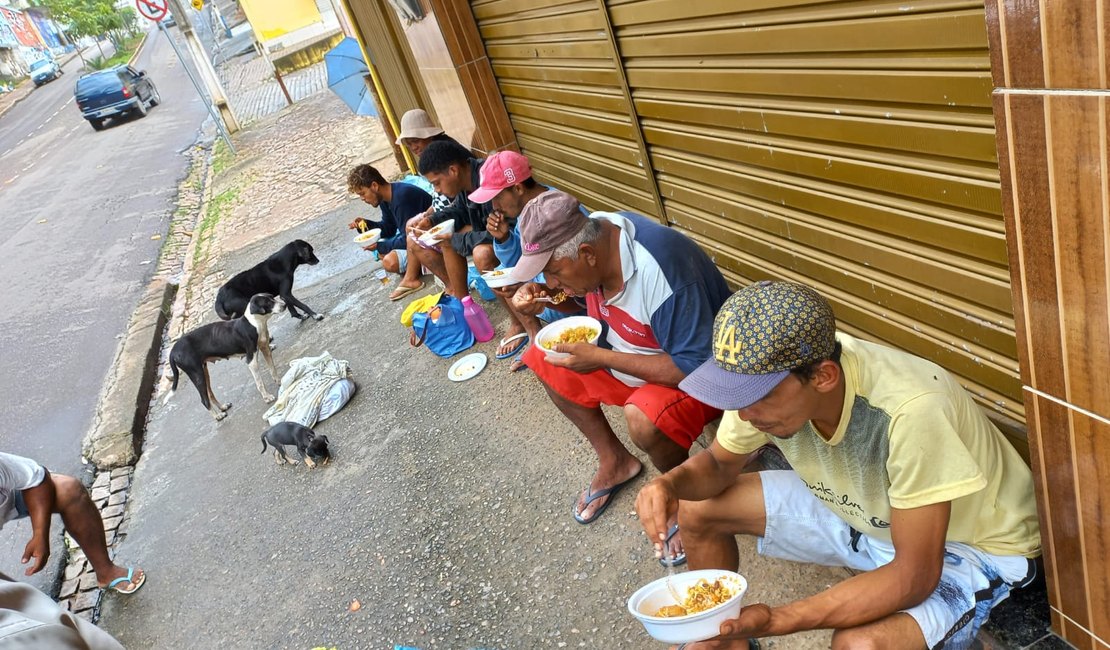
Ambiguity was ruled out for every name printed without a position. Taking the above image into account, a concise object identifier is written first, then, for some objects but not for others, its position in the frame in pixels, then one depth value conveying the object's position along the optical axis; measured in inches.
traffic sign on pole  542.2
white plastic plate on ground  194.1
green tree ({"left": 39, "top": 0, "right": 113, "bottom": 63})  1755.7
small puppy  180.5
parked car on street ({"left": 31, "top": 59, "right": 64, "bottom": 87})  1505.9
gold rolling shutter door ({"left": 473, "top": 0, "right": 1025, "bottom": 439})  85.1
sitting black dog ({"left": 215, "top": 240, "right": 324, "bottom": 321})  272.5
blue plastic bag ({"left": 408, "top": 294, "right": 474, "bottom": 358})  206.2
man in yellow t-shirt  68.2
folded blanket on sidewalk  201.9
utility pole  622.2
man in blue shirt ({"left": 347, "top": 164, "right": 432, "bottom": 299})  234.4
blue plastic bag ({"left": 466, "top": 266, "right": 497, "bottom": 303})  217.5
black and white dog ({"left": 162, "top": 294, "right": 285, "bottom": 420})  226.2
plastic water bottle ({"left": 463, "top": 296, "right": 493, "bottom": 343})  204.1
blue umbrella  370.3
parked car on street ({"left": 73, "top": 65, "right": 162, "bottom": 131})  874.8
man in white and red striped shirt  108.3
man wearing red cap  158.4
